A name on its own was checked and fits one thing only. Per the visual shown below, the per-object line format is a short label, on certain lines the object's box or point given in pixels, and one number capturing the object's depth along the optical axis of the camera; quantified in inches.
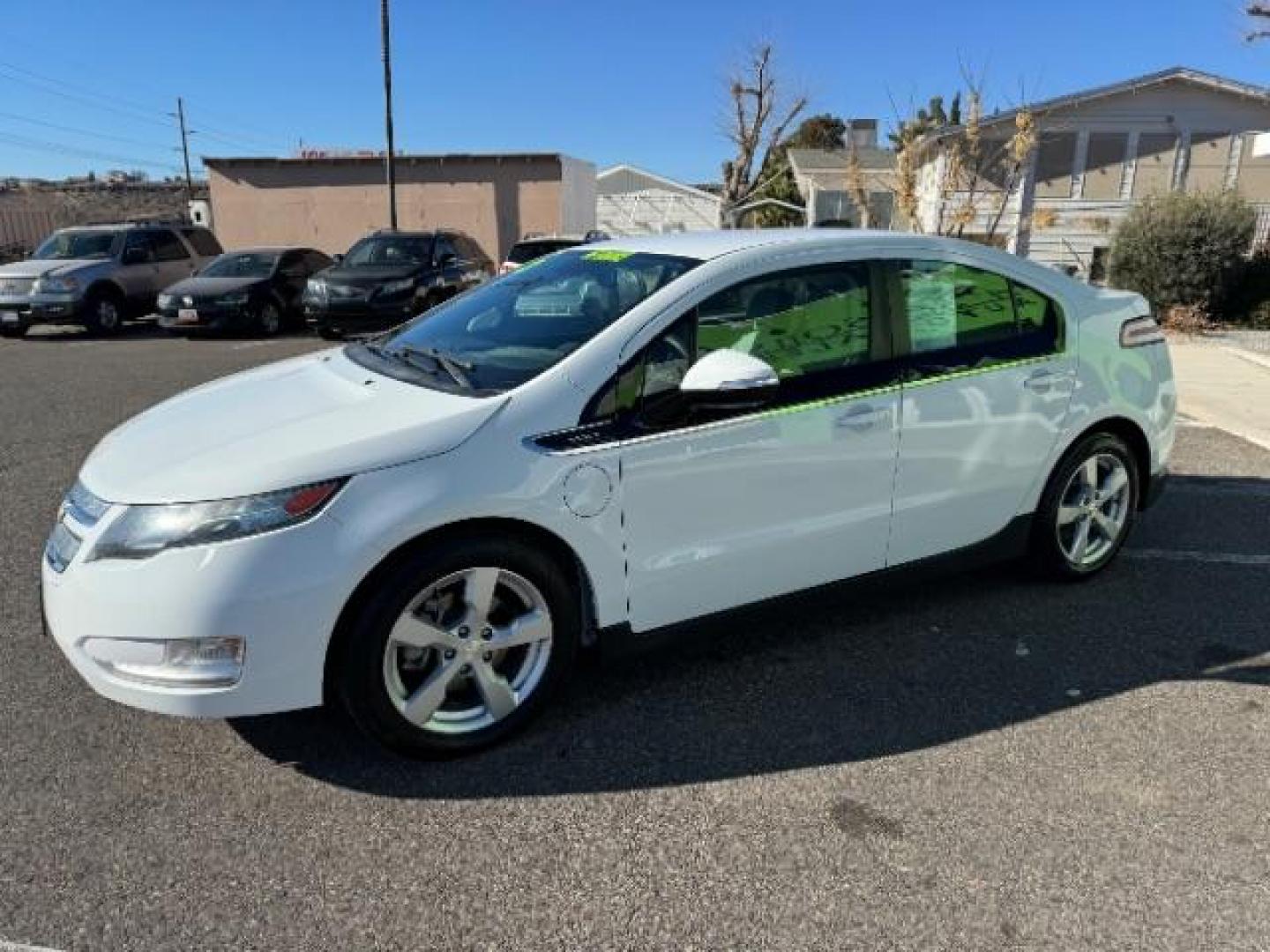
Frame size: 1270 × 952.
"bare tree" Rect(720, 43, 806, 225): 1520.7
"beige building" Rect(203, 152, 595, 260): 1120.2
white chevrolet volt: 105.3
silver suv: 576.7
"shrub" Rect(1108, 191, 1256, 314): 543.8
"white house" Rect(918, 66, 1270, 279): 854.5
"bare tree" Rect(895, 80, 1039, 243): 593.0
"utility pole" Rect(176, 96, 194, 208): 2062.3
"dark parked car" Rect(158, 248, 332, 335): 563.8
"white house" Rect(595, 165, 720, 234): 1852.9
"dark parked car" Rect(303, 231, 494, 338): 523.8
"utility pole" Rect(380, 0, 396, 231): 912.3
